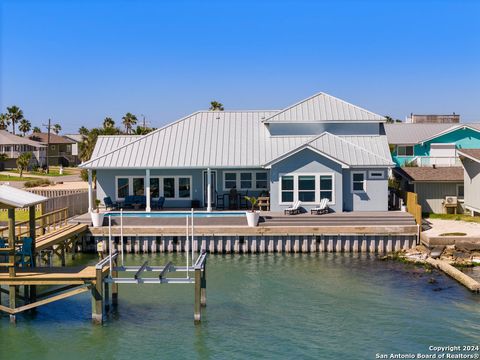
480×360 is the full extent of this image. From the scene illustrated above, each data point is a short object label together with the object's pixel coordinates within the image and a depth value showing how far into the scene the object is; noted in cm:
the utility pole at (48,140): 9658
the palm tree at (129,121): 9700
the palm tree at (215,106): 8519
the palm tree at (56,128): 13200
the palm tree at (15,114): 11088
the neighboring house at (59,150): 10031
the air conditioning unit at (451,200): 3772
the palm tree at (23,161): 7151
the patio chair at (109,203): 3525
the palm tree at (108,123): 8998
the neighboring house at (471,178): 3528
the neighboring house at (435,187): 3775
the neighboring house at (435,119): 6425
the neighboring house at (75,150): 10617
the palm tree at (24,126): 11279
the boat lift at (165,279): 2006
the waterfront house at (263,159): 3394
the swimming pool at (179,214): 3294
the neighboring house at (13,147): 8419
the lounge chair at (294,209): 3300
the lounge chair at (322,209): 3312
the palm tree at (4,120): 10940
